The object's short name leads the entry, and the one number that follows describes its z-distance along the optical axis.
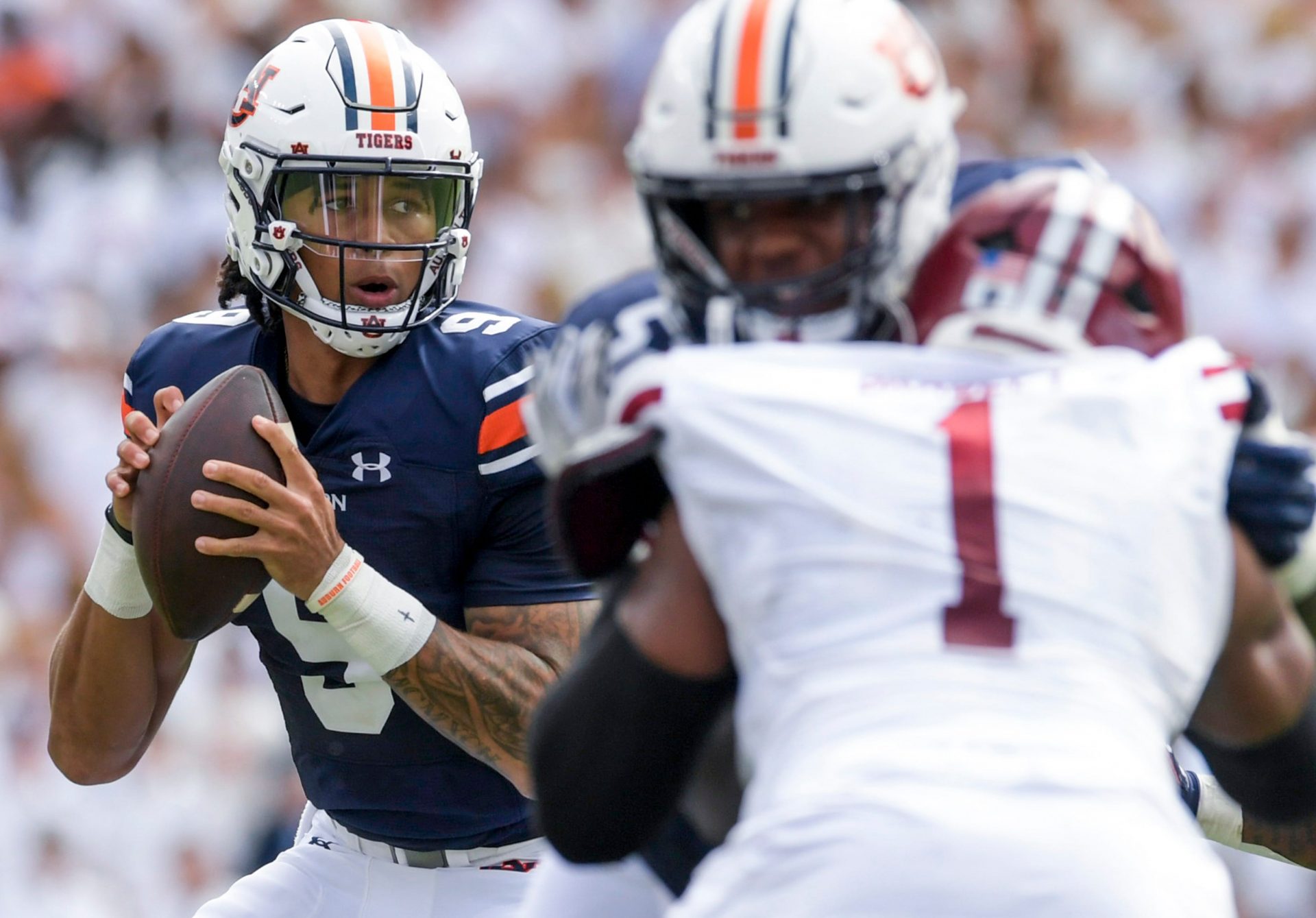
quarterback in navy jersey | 15.85
